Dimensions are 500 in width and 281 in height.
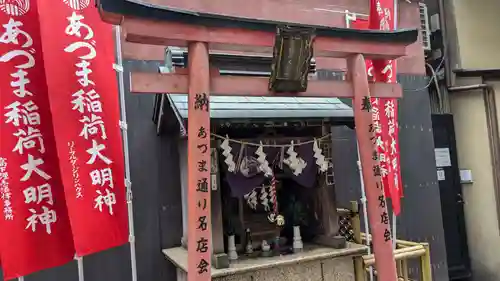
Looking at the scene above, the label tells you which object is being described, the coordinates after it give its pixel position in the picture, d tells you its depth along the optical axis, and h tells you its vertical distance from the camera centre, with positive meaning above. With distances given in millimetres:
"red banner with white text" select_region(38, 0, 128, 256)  4070 +730
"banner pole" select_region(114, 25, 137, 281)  4688 +216
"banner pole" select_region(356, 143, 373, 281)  5941 -990
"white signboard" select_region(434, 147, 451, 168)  9055 +161
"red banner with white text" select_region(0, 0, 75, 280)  3914 +320
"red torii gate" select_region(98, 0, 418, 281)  3375 +911
